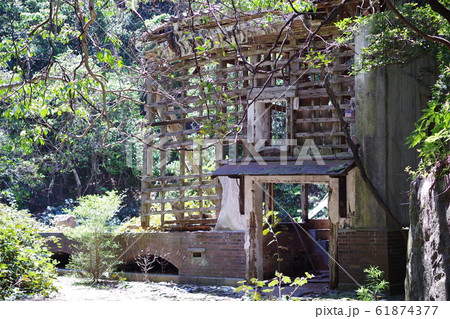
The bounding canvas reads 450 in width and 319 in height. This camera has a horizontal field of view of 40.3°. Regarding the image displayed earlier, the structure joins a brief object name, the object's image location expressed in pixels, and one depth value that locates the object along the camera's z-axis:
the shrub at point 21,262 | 9.04
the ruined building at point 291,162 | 12.20
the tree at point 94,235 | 15.34
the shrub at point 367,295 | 7.78
